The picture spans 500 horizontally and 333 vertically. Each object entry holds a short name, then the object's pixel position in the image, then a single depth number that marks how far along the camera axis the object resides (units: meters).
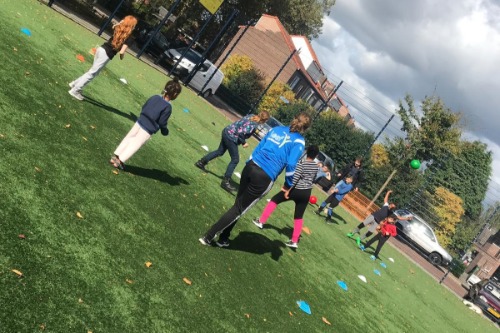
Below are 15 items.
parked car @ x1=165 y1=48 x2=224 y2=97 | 25.61
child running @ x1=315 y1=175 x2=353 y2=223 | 15.37
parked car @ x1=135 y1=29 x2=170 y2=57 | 25.84
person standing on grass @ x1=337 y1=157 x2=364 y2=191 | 15.72
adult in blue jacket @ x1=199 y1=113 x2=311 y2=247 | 6.16
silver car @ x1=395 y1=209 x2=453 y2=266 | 26.33
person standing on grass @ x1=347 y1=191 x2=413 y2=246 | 14.60
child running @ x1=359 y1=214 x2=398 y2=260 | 14.07
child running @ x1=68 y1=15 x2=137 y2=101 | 9.05
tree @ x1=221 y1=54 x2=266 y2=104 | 37.75
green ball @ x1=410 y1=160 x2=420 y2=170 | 20.81
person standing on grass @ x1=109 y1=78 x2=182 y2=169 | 6.88
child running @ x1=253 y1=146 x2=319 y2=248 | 8.70
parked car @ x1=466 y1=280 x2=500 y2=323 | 18.55
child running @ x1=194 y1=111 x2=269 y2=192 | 9.58
